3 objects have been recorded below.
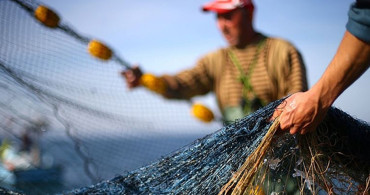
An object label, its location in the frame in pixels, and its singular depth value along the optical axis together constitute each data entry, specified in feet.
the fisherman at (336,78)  5.48
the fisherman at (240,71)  9.85
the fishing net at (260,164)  6.69
